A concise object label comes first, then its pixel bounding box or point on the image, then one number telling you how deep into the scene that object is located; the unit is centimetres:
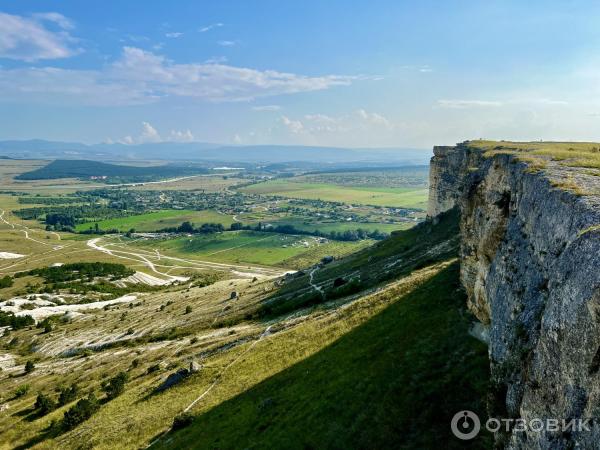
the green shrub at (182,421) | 3947
